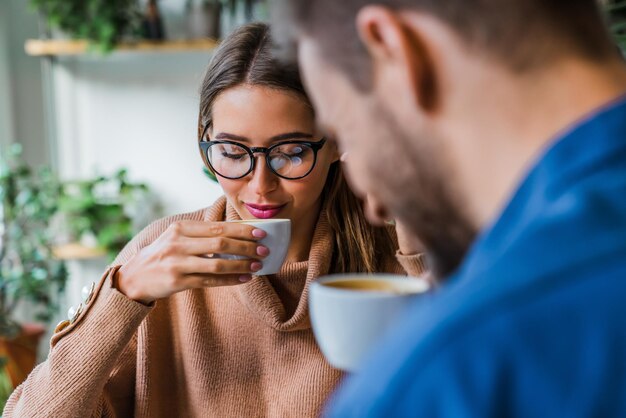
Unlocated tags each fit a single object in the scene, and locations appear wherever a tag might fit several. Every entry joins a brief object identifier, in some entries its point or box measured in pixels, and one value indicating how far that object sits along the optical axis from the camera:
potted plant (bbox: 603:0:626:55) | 1.71
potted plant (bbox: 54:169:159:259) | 3.55
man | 0.43
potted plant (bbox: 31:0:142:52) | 3.41
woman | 1.25
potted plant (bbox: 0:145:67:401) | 3.10
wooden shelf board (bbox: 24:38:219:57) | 3.43
